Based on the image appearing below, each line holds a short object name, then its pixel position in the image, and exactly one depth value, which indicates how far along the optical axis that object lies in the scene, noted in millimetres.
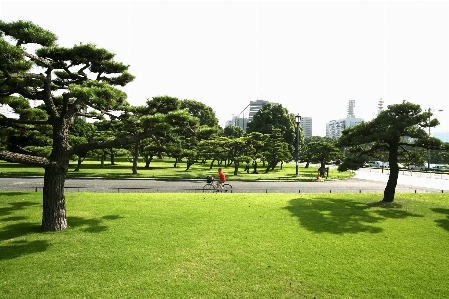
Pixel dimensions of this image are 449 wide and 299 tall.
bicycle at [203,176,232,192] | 21453
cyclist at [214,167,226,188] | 20656
